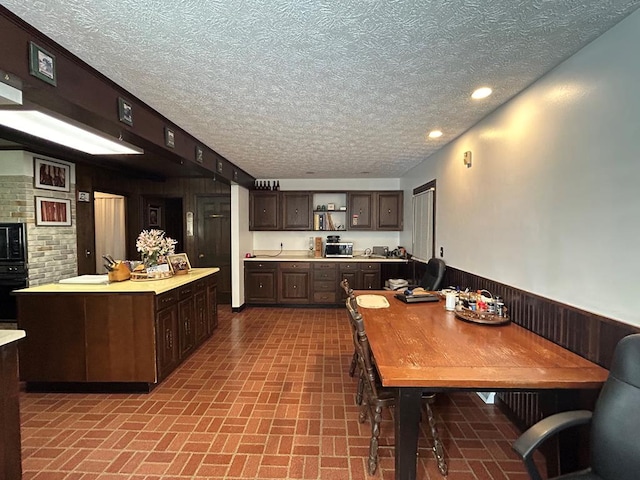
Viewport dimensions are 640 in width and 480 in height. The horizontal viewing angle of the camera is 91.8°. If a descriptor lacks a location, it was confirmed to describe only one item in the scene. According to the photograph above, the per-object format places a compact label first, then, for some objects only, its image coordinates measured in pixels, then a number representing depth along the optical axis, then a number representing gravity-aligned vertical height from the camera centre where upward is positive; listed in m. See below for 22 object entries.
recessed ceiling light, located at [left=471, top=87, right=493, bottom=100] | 2.21 +1.01
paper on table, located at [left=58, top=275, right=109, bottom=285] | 2.93 -0.50
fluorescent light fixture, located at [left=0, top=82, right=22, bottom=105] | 1.56 +0.69
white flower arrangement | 3.27 -0.19
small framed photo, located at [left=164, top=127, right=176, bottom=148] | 2.79 +0.84
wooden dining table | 1.35 -0.65
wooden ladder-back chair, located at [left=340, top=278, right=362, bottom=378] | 2.93 -1.34
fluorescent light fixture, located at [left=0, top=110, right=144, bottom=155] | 2.31 +0.84
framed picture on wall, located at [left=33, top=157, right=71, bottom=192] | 4.17 +0.75
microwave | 5.73 -0.37
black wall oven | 4.00 -0.36
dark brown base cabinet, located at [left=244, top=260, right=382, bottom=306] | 5.49 -0.91
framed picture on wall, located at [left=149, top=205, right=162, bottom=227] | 5.89 +0.27
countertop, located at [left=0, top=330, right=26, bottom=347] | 1.44 -0.52
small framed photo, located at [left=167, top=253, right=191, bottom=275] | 3.61 -0.41
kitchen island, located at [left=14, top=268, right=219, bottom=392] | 2.64 -0.94
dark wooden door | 5.77 -0.11
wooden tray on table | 2.16 -0.63
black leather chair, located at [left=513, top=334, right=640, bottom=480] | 1.10 -0.74
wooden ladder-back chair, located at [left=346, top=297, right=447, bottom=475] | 1.75 -0.99
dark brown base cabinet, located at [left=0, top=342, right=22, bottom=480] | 1.45 -0.90
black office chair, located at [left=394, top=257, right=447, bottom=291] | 3.35 -0.49
